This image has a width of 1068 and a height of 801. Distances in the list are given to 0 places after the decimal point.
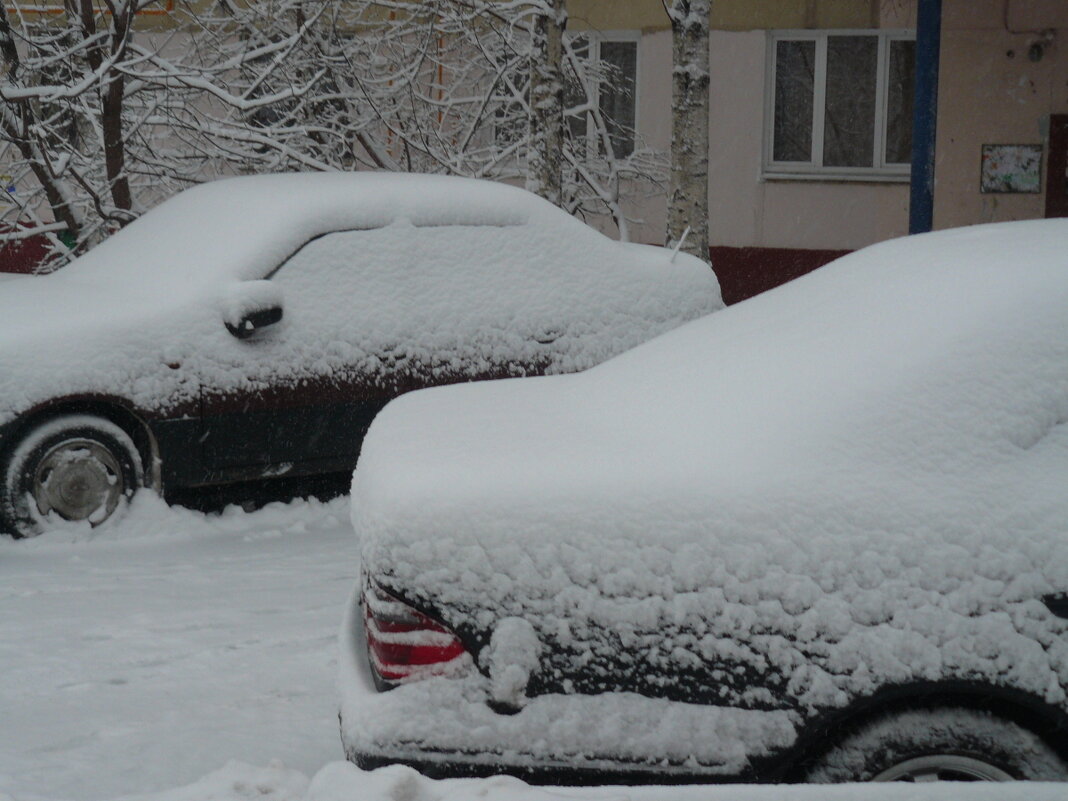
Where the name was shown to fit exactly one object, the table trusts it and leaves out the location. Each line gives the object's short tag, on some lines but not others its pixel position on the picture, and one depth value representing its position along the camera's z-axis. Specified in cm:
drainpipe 1023
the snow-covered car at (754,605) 265
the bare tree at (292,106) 924
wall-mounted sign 1334
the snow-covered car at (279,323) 579
